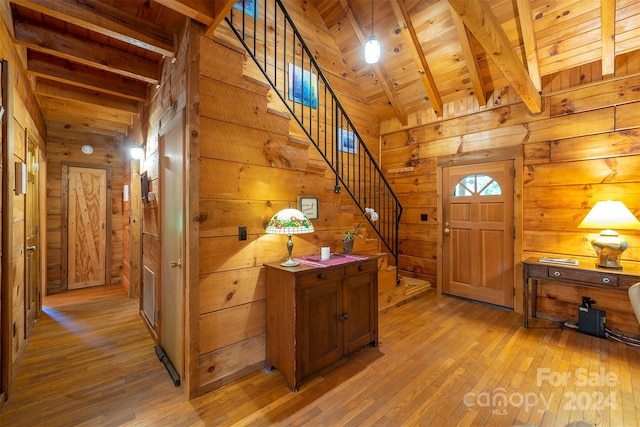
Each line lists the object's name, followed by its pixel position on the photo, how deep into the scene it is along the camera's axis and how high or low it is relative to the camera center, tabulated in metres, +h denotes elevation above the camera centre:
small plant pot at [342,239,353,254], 2.76 -0.33
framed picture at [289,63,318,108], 3.90 +1.80
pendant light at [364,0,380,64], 3.01 +1.73
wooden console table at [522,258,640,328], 2.59 -0.63
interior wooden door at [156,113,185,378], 2.09 -0.26
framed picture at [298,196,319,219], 2.54 +0.06
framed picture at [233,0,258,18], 3.40 +2.50
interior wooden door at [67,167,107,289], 4.58 -0.23
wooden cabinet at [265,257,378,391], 2.04 -0.81
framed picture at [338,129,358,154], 4.54 +1.16
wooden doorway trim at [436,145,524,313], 3.55 +0.15
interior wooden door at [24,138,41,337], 2.89 -0.29
